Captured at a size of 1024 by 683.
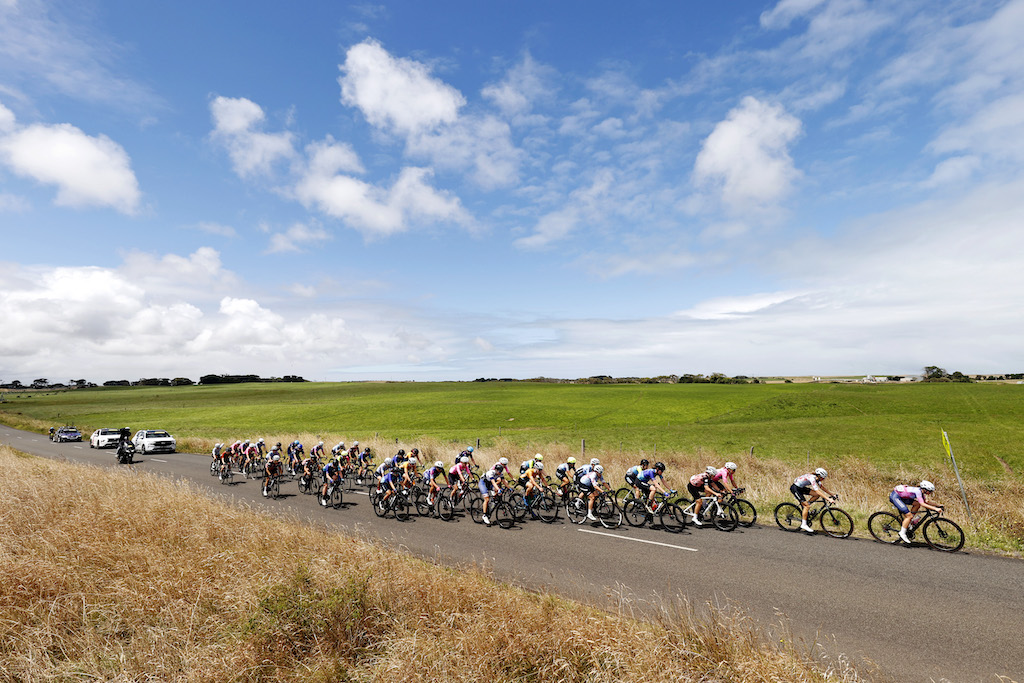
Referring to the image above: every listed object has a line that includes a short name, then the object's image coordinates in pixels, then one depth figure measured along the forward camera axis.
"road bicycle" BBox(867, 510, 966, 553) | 11.17
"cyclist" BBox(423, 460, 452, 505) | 15.31
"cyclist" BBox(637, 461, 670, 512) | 13.84
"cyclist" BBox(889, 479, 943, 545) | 11.31
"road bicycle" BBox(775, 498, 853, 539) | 12.65
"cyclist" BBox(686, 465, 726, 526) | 13.71
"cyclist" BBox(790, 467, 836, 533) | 12.57
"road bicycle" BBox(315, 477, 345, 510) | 17.41
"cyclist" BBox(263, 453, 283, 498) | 18.97
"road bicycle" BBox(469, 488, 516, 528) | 14.45
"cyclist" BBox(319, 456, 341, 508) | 17.25
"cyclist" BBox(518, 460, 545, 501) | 14.73
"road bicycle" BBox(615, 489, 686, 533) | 13.82
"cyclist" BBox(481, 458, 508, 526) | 14.50
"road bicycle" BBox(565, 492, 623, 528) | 14.49
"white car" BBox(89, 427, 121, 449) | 42.66
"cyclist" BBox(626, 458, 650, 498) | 14.27
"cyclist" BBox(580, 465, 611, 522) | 14.28
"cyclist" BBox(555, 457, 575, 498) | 15.21
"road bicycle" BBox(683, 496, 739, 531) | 13.58
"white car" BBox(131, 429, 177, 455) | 36.22
